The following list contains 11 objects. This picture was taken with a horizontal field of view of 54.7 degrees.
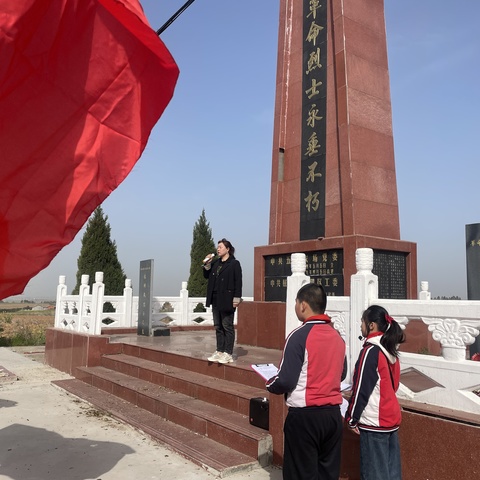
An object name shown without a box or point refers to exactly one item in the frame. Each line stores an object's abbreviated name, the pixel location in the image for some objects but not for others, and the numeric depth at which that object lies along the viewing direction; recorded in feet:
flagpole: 8.68
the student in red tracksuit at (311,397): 7.43
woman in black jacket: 17.58
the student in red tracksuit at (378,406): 7.95
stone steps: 12.75
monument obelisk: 20.63
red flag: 6.52
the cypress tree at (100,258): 56.49
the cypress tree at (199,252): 64.34
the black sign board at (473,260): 19.80
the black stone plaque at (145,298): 30.25
